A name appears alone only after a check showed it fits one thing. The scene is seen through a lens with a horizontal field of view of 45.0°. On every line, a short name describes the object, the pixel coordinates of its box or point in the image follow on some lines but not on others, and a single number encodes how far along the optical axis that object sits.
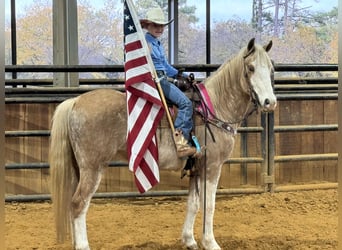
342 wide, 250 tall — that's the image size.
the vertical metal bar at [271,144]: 4.98
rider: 3.09
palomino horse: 3.05
